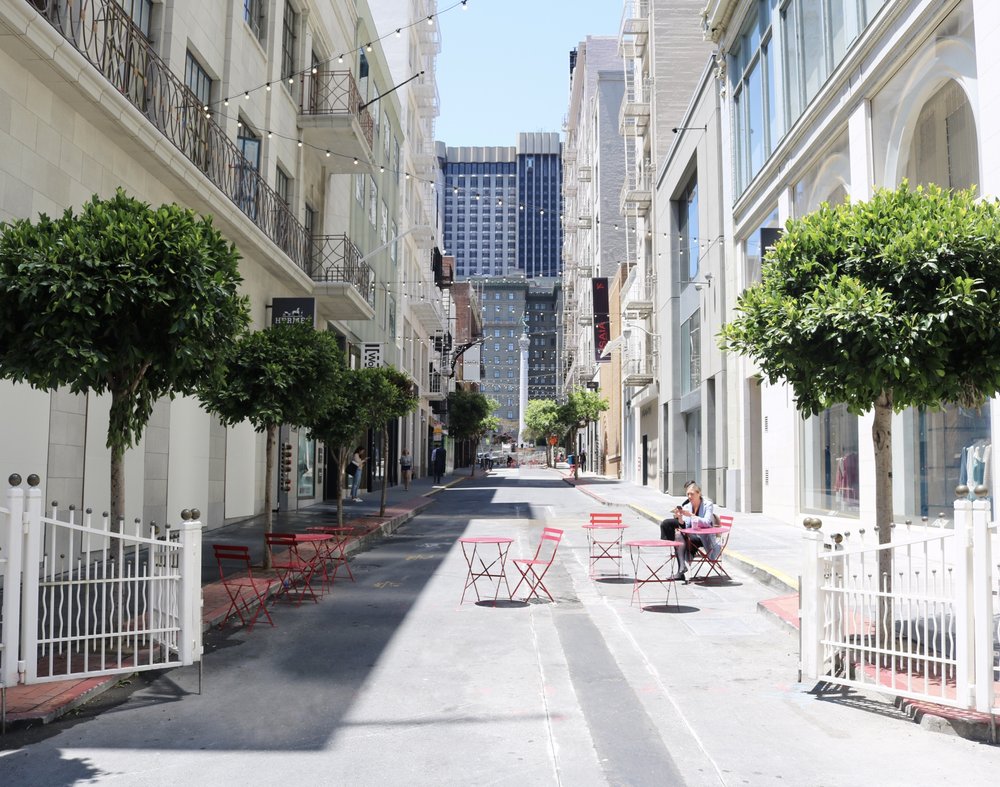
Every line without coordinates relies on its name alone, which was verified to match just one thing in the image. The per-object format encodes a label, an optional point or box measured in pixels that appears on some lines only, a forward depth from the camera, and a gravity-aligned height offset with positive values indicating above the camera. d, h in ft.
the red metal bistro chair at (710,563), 41.19 -5.30
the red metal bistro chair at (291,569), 35.14 -5.22
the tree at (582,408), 199.62 +10.38
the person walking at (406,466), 122.31 -1.96
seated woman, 40.57 -3.43
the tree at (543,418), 234.99 +9.92
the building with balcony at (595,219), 201.67 +60.44
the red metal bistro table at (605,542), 44.09 -5.73
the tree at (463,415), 208.33 +8.95
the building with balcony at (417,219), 141.18 +43.42
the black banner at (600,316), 171.12 +26.79
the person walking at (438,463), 141.68 -1.73
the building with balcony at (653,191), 117.70 +38.87
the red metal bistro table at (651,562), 36.66 -5.95
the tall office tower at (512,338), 550.77 +73.58
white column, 435.12 +33.82
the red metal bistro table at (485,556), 35.07 -5.86
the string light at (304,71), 52.37 +27.97
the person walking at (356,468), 91.97 -1.79
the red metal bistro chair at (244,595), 29.57 -5.42
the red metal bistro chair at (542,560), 35.04 -5.72
